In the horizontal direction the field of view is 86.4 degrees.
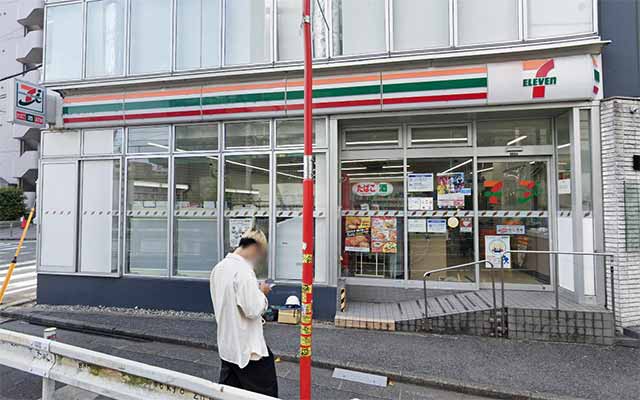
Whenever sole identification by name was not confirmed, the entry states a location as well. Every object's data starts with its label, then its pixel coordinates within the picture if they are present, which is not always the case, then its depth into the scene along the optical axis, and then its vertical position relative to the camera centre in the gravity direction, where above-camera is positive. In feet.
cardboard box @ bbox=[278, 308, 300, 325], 20.43 -6.28
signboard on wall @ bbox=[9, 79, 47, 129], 22.68 +7.44
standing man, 8.76 -3.02
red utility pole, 10.23 -0.44
